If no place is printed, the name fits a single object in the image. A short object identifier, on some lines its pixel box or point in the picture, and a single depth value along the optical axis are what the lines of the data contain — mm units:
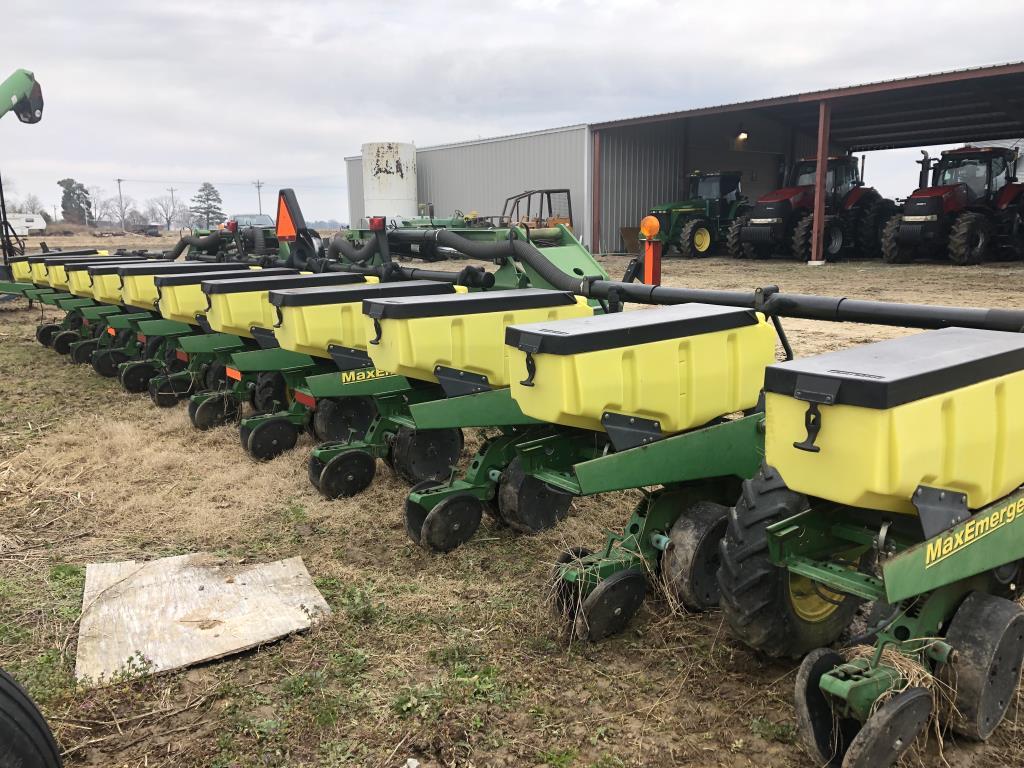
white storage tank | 28672
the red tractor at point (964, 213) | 17016
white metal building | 21484
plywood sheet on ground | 3143
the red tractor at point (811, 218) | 19562
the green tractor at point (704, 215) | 22141
